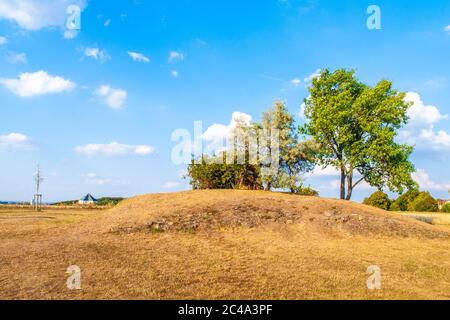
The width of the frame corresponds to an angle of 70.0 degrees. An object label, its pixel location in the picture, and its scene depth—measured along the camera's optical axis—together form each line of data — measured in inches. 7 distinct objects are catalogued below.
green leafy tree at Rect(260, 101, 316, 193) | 1198.9
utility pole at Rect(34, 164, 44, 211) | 1865.2
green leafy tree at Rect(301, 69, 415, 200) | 1309.1
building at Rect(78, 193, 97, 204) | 3164.9
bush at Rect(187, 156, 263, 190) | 1275.8
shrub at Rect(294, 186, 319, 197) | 1222.8
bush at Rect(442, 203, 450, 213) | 2550.2
